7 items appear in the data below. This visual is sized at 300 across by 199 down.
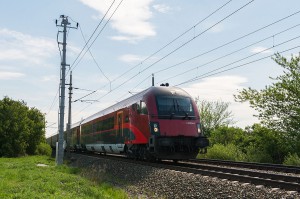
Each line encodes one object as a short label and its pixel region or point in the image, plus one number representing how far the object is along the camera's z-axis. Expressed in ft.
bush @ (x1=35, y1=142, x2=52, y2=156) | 151.84
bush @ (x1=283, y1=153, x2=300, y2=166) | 62.97
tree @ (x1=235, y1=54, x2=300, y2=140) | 78.84
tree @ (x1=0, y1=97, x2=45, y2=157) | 129.70
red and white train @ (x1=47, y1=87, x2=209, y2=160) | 54.85
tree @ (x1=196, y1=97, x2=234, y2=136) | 160.25
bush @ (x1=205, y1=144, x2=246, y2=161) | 81.76
